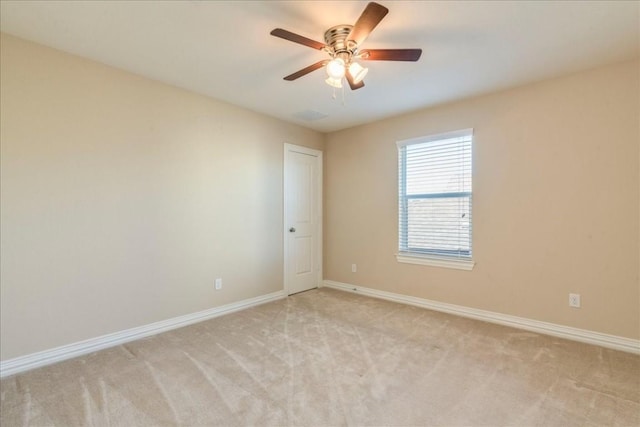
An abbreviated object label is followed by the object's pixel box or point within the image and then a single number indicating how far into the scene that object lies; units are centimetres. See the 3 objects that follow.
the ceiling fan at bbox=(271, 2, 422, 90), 186
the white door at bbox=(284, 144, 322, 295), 437
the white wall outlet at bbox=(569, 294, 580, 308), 280
